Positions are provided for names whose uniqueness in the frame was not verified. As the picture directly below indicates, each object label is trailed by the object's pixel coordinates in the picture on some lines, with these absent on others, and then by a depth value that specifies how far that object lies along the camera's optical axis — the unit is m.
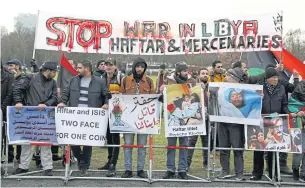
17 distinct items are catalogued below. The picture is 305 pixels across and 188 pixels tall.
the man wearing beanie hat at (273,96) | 7.86
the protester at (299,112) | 7.84
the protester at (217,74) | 9.25
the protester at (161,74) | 12.69
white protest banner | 9.09
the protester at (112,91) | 8.18
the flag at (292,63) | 9.08
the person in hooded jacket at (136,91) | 7.88
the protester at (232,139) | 7.91
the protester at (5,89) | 8.27
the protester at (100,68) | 9.48
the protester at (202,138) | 8.87
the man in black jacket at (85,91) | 7.93
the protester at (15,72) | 8.75
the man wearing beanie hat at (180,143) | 7.85
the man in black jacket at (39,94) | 7.91
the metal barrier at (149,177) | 7.56
